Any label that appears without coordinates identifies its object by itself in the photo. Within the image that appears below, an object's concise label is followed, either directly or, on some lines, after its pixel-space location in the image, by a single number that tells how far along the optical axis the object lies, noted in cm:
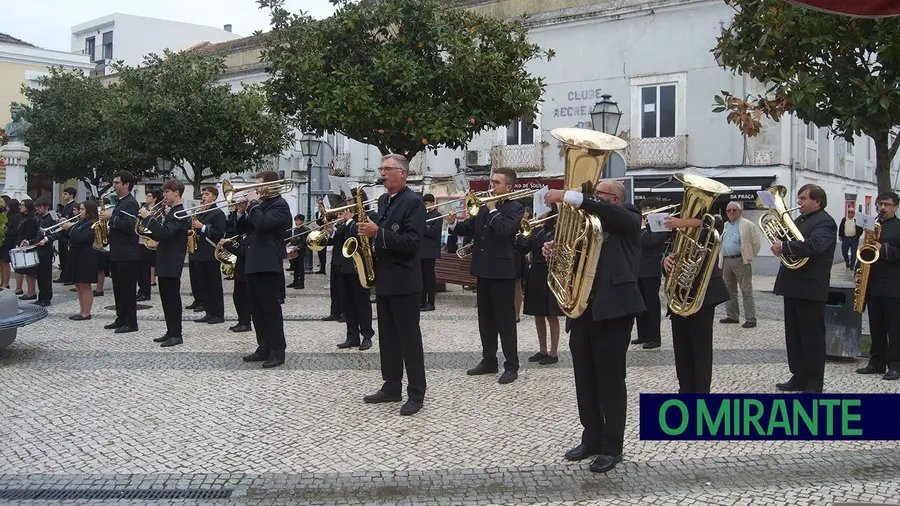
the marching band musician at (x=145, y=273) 1277
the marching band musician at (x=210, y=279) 1050
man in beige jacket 1055
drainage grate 427
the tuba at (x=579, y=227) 455
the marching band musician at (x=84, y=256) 1020
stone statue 2062
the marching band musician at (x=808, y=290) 644
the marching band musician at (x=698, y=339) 566
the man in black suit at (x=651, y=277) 870
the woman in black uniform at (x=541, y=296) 748
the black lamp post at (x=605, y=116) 1380
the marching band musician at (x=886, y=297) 714
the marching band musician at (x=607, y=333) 459
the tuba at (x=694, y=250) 537
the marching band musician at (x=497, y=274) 695
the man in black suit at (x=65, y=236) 1238
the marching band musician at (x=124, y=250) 934
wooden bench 1277
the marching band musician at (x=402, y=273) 586
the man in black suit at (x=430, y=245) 975
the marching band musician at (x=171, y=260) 863
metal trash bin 781
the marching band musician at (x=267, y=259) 732
